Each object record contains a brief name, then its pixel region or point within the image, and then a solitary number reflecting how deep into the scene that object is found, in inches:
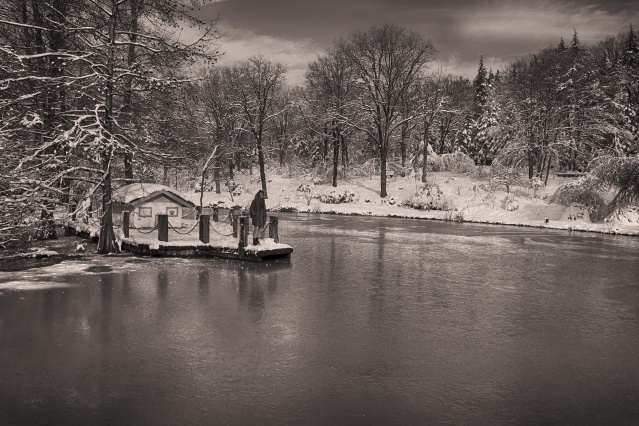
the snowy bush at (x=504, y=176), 1507.1
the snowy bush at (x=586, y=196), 1175.0
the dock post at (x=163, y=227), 637.3
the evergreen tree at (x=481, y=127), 2169.0
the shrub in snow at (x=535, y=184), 1453.1
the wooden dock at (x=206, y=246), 613.0
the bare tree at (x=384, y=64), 1711.4
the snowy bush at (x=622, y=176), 1011.3
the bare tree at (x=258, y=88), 1877.1
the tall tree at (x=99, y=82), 561.9
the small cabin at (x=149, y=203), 767.1
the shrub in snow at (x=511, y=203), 1364.4
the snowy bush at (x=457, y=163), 1909.4
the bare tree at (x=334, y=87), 1855.3
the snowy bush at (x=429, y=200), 1491.3
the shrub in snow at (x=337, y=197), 1706.4
